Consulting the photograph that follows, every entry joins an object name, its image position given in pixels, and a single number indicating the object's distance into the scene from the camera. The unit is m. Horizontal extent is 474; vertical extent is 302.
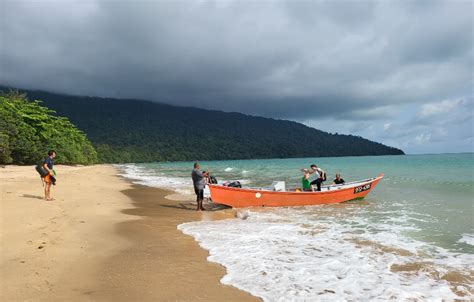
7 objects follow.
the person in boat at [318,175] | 15.81
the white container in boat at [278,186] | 15.47
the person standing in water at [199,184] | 13.38
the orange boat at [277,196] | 13.80
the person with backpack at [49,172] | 12.87
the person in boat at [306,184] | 15.86
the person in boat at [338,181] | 18.30
